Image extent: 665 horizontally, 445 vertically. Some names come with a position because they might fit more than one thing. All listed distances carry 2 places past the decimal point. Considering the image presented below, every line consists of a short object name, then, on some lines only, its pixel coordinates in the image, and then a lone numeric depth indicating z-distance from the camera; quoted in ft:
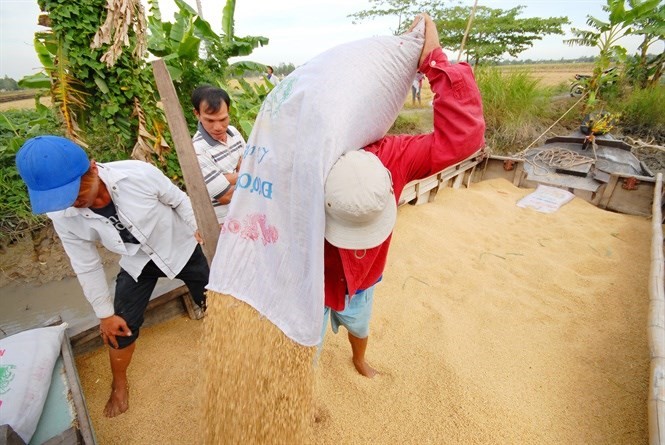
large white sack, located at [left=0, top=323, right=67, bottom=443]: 4.52
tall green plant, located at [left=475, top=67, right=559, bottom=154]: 23.61
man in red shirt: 3.15
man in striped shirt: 6.70
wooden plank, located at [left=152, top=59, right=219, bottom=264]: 4.42
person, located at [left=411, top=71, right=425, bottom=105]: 35.18
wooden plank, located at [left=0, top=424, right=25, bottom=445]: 3.52
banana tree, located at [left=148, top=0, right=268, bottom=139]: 13.14
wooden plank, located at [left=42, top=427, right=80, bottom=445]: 3.96
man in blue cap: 4.21
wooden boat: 5.74
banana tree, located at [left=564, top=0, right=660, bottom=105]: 22.22
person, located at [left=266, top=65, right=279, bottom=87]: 24.94
